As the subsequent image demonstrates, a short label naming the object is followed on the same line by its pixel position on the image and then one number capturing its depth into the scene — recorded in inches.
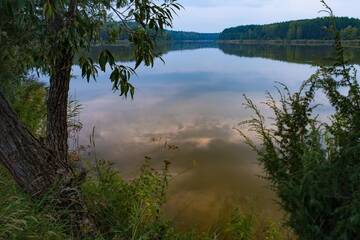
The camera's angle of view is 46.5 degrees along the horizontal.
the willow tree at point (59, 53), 137.4
